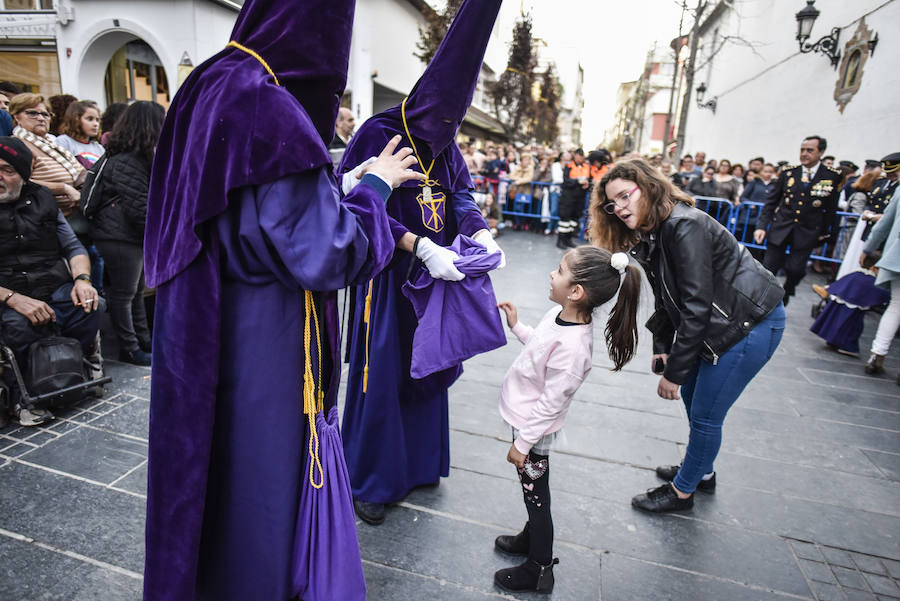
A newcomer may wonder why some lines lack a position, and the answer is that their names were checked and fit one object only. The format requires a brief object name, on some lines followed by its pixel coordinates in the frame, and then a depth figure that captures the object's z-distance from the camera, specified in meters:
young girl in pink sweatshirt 1.98
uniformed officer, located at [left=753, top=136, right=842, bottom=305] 6.14
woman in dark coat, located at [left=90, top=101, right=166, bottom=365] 3.95
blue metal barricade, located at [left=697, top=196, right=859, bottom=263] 9.20
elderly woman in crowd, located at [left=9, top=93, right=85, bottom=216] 3.97
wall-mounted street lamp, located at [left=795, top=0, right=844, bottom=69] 10.72
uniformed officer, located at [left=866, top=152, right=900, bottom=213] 5.70
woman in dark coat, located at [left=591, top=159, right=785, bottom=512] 2.33
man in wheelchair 3.21
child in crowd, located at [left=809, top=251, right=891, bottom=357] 5.32
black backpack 3.18
